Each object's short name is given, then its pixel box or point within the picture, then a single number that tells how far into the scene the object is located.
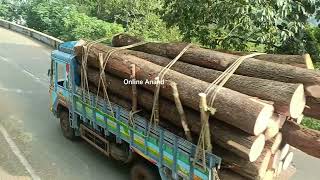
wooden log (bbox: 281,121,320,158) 3.47
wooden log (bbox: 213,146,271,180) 3.36
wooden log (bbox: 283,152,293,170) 3.89
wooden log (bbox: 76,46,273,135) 3.15
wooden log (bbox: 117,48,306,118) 3.25
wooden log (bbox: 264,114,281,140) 3.36
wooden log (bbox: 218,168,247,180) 3.50
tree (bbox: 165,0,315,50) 5.28
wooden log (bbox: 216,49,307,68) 3.85
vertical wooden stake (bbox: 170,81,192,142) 3.64
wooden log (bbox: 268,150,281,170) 3.58
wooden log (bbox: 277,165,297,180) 3.91
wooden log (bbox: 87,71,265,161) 3.26
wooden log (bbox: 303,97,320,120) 3.58
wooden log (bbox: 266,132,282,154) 3.50
